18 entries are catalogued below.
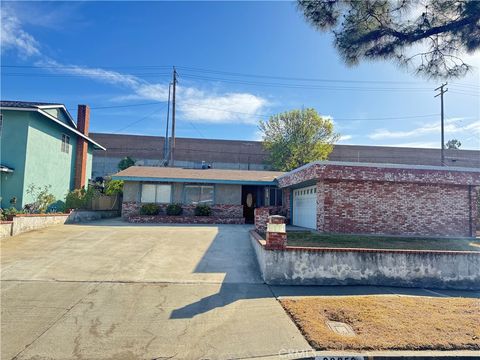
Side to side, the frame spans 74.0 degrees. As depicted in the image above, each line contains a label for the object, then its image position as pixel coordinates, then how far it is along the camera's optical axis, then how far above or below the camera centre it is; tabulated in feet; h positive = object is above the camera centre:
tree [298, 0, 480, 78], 19.08 +10.71
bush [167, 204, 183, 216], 58.65 -2.89
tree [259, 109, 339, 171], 105.91 +20.12
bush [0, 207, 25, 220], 37.73 -2.96
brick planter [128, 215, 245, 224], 57.67 -4.54
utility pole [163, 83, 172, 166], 91.23 +12.91
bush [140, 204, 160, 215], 58.23 -2.90
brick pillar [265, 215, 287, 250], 24.59 -3.17
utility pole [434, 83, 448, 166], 87.47 +27.44
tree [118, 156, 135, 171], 93.50 +8.73
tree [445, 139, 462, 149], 133.39 +24.97
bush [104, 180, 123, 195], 69.26 +0.96
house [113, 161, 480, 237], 38.58 +0.41
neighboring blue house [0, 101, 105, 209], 48.21 +6.65
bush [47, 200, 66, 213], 54.87 -3.00
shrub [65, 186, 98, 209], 55.11 -1.41
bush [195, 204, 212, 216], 59.31 -2.79
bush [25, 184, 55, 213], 46.44 -1.38
